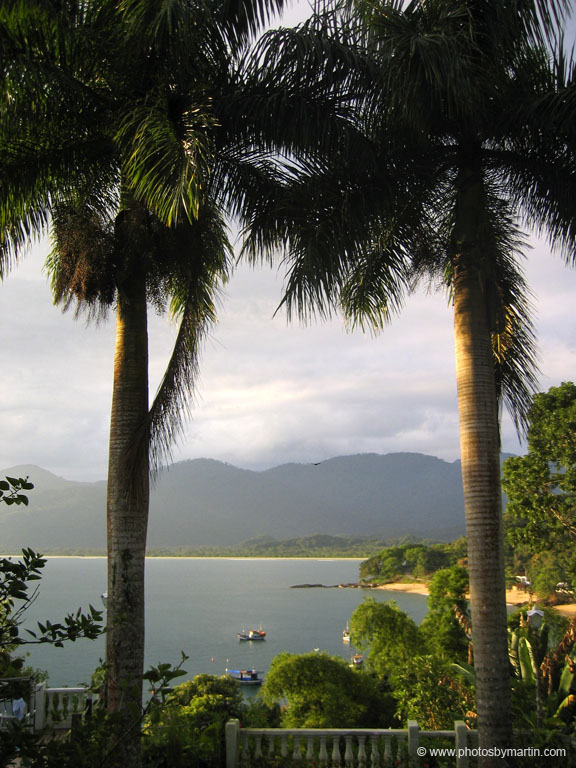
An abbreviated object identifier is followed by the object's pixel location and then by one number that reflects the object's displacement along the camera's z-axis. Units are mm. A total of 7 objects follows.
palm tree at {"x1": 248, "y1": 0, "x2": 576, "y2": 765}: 6676
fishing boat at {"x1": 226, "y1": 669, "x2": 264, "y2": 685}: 55094
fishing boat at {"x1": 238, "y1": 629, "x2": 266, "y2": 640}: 78656
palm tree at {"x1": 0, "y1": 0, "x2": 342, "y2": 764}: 6398
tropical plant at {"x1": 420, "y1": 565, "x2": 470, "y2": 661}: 21906
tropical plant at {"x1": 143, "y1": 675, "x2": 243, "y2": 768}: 7953
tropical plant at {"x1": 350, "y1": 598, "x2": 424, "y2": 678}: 23016
